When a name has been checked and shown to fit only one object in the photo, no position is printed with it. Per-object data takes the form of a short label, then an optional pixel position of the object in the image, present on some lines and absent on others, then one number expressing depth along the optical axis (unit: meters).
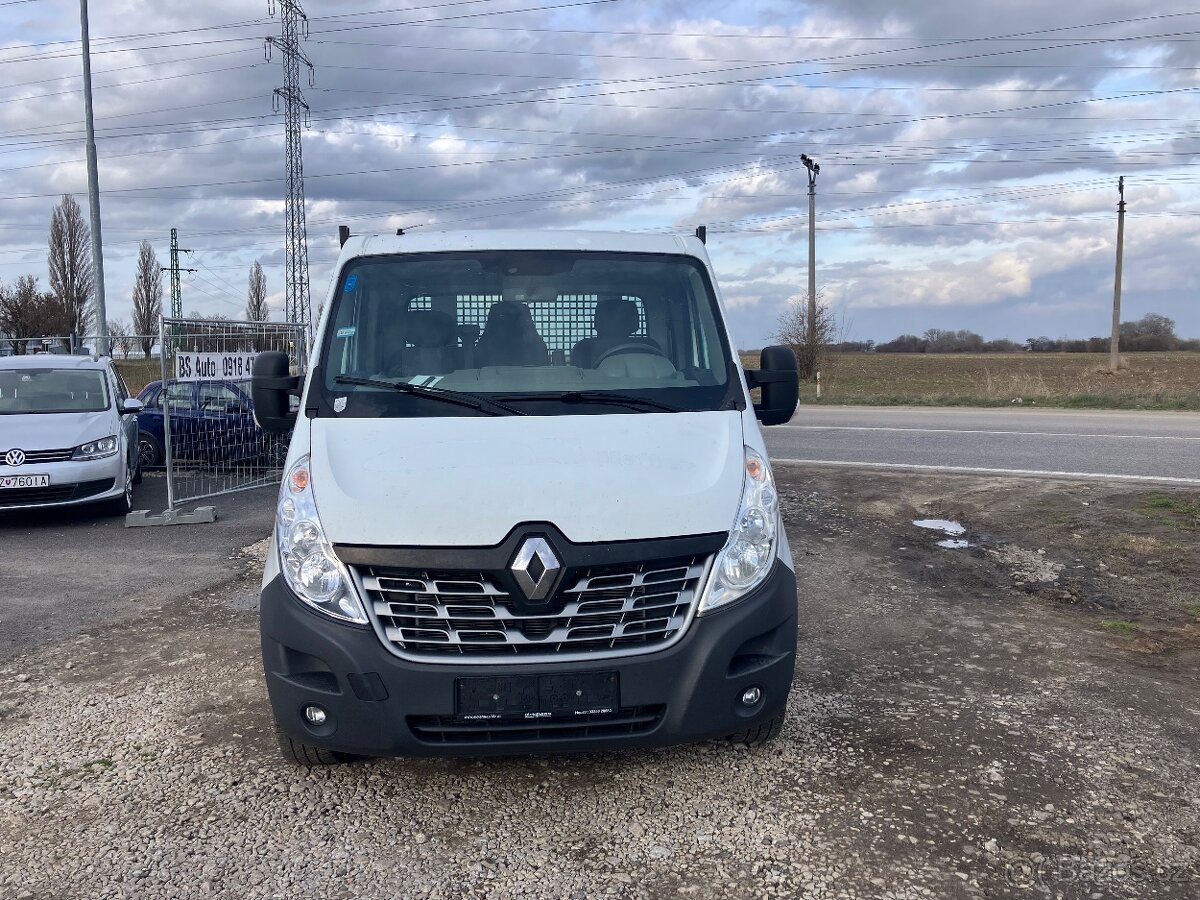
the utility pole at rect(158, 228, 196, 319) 59.59
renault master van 3.43
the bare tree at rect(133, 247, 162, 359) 73.00
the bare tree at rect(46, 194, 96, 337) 57.81
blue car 11.52
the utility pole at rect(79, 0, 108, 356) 18.06
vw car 9.54
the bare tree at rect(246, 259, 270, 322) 73.89
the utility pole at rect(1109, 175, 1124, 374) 37.25
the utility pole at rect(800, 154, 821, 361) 35.16
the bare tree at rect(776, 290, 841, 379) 35.16
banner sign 10.31
